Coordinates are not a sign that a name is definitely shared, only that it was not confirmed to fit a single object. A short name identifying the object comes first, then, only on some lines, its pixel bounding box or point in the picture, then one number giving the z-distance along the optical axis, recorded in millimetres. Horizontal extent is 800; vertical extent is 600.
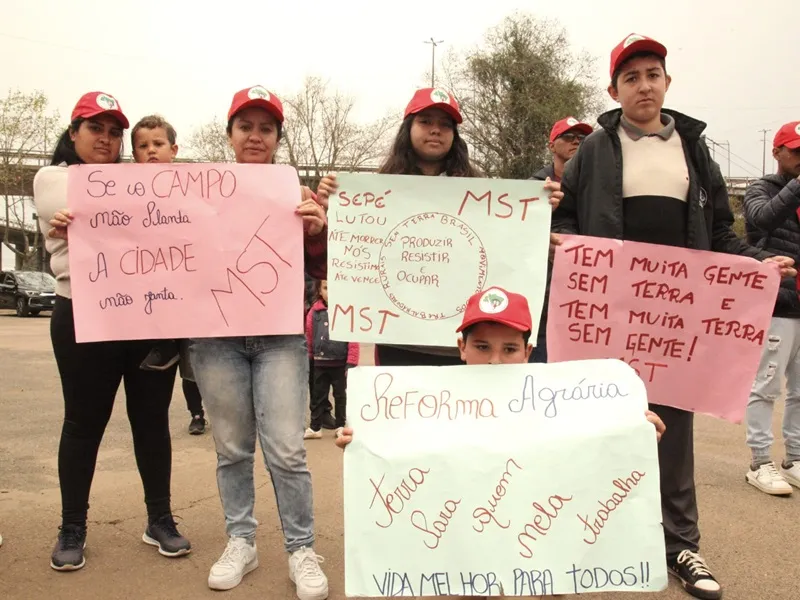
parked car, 24297
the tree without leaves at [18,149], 31891
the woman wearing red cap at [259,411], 2889
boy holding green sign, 2311
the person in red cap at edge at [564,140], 4789
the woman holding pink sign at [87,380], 3039
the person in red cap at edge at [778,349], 4147
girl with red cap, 2947
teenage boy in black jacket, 2963
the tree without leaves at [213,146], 35188
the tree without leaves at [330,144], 36500
